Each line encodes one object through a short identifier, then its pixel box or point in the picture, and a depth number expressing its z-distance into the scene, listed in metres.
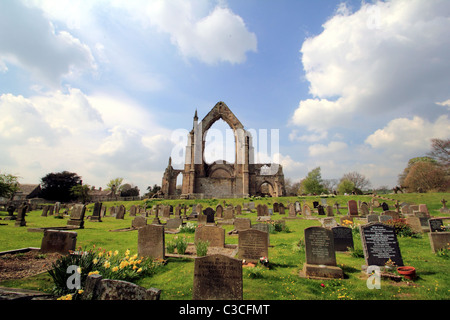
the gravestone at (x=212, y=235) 7.93
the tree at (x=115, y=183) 54.59
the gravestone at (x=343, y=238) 7.21
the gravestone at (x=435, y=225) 9.07
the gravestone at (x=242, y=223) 10.41
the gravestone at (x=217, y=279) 3.36
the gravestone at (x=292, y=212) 17.57
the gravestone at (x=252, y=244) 6.06
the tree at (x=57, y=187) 46.88
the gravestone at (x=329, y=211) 16.93
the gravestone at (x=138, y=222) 12.16
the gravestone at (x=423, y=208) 14.77
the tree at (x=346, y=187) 47.89
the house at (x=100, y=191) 66.70
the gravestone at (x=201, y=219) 13.32
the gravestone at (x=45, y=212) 20.31
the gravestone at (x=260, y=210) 18.19
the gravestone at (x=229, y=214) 15.75
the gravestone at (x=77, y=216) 12.01
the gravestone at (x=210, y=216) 13.39
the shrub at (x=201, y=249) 6.28
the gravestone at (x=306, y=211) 18.28
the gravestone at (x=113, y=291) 2.14
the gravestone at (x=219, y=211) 17.92
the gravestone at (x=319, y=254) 4.90
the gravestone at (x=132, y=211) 22.81
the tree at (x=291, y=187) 74.16
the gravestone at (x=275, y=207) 22.83
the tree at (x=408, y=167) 48.79
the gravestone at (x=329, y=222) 10.09
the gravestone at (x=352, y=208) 15.37
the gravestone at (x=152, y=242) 6.16
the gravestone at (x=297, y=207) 21.44
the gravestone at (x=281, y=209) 21.24
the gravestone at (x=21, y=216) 11.80
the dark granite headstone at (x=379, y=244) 5.17
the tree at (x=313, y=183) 49.78
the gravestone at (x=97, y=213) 16.61
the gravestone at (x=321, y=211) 19.30
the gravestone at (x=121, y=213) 19.56
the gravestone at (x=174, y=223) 12.26
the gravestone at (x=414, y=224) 9.82
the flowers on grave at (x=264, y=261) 5.56
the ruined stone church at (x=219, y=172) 38.34
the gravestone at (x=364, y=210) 16.61
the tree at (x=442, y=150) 27.81
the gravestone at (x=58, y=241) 6.04
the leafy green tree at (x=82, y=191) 42.31
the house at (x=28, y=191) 47.46
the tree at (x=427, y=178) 32.59
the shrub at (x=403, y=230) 9.19
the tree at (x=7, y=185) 22.80
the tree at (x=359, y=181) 61.71
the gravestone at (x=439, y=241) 6.57
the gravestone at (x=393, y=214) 12.77
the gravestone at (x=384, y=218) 10.97
